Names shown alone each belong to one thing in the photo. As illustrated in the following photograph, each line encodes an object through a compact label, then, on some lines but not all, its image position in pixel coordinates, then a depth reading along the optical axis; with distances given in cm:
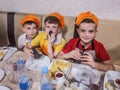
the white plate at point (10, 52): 127
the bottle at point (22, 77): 91
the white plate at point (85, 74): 103
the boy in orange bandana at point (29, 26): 129
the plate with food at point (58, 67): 107
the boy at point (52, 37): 124
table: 99
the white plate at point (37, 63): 116
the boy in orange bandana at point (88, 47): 116
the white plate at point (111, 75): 103
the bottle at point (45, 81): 92
